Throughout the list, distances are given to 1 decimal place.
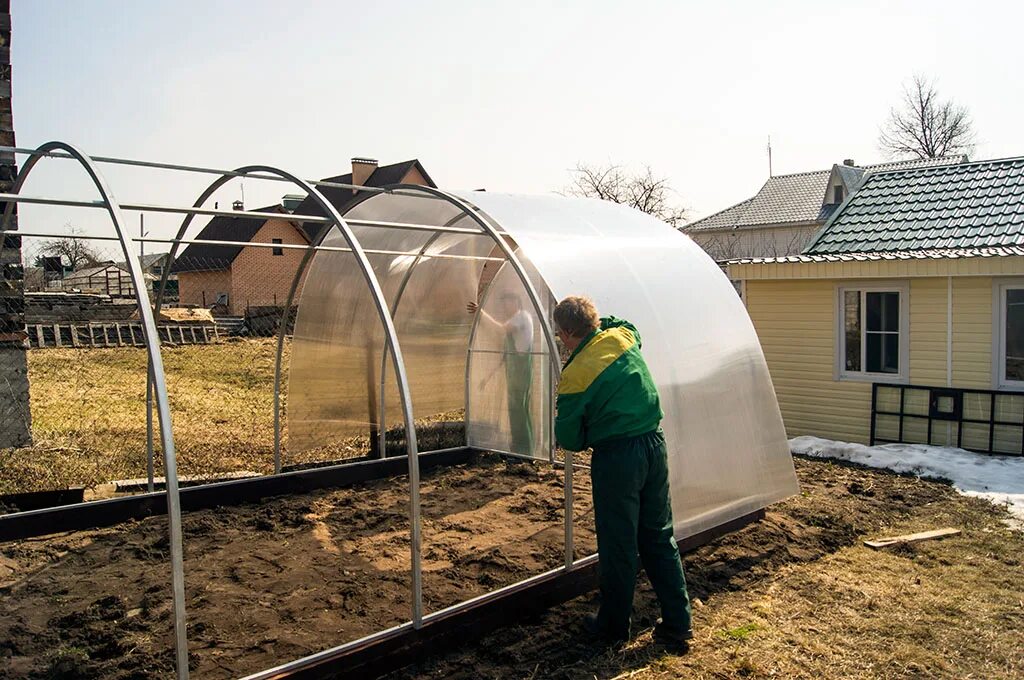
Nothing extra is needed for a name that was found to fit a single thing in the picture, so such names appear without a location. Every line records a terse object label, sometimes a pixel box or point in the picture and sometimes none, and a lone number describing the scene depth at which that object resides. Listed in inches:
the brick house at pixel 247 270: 1067.9
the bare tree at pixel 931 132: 1658.5
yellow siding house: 340.2
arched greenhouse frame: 183.3
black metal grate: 335.6
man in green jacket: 156.9
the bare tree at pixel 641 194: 1219.2
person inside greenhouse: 333.4
